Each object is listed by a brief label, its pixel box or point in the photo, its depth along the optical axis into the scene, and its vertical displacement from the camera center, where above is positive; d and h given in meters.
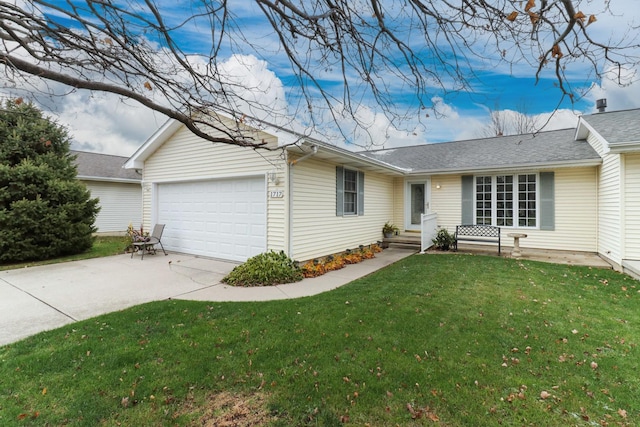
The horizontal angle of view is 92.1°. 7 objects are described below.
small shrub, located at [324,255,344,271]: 7.61 -1.30
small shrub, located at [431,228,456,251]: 10.14 -0.93
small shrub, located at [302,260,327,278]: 6.98 -1.32
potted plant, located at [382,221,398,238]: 11.46 -0.66
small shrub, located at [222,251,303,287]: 6.24 -1.25
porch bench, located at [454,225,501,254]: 10.08 -0.70
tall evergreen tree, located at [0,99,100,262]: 8.46 +0.48
